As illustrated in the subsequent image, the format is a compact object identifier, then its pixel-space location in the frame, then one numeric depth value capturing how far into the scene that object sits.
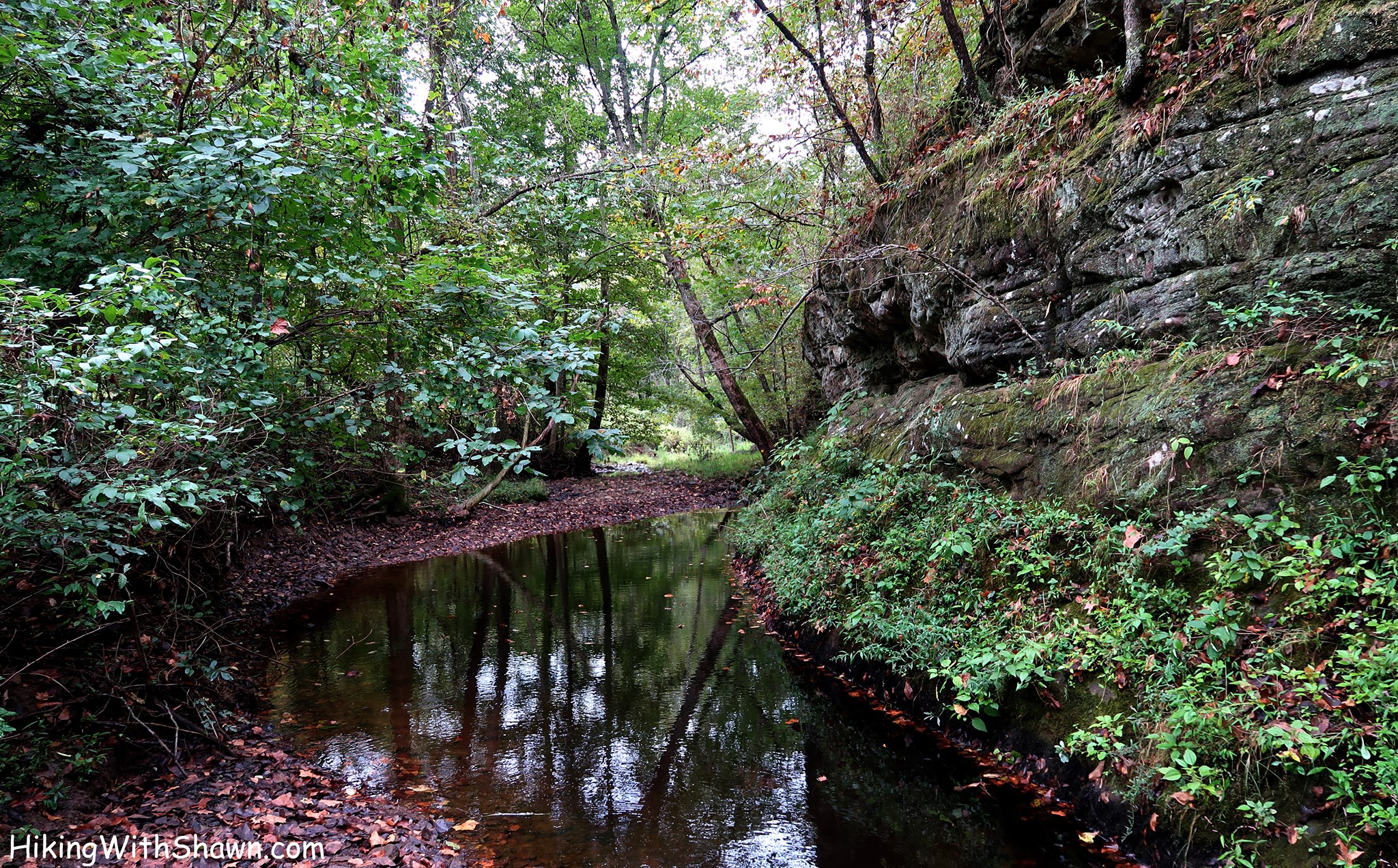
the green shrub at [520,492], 16.59
